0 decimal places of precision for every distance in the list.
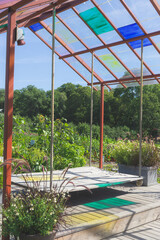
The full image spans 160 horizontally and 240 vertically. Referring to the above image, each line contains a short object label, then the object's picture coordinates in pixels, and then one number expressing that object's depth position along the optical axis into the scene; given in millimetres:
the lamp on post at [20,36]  2976
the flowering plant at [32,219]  2701
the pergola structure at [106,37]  5523
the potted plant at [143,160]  5906
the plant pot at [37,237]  2660
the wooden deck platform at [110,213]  3298
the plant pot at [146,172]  5863
